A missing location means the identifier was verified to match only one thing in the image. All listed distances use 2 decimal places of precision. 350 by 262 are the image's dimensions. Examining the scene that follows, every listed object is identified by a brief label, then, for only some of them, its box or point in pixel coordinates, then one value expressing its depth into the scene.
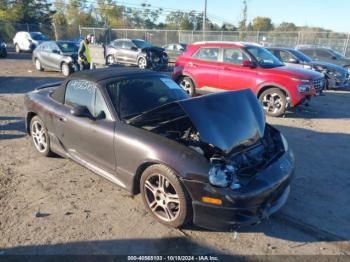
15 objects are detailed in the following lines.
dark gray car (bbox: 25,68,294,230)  3.09
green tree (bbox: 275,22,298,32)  84.38
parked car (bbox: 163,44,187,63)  23.42
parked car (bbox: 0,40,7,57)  22.27
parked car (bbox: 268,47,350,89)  12.20
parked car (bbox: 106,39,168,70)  17.30
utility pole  32.78
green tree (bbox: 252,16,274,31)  88.19
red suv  7.97
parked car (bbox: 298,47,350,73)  14.51
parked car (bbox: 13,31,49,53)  25.17
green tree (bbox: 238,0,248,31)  62.72
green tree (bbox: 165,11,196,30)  69.59
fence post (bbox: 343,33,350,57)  21.16
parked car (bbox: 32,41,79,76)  14.05
